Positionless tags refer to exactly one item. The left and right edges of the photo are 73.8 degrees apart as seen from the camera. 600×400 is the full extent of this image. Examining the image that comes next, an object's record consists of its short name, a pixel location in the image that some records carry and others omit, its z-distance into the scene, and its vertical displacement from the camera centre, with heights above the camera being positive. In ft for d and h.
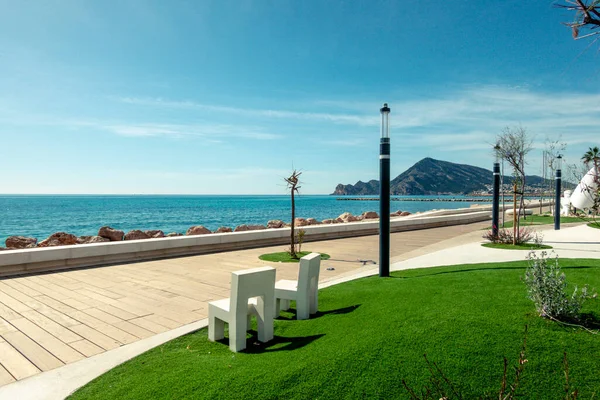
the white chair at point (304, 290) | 15.70 -3.89
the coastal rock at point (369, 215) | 98.37 -5.61
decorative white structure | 61.57 -1.26
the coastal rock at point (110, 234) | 51.16 -5.20
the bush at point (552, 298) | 12.56 -3.41
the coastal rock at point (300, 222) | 74.77 -5.64
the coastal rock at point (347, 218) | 90.07 -5.93
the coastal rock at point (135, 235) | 53.11 -5.60
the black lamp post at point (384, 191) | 23.91 +0.10
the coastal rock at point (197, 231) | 61.93 -5.88
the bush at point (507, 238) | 38.04 -4.42
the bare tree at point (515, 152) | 67.02 +7.34
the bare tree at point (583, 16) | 4.84 +2.22
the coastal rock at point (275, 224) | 78.78 -6.30
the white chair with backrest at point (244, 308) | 12.67 -3.85
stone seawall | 26.76 -4.55
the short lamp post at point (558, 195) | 52.10 -0.41
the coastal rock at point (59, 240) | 44.65 -5.33
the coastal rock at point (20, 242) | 45.50 -5.68
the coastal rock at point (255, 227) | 64.34 -5.58
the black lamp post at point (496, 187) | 42.28 +0.55
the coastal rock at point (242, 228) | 62.55 -5.54
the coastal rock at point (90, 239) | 47.93 -5.72
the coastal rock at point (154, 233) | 59.64 -6.11
